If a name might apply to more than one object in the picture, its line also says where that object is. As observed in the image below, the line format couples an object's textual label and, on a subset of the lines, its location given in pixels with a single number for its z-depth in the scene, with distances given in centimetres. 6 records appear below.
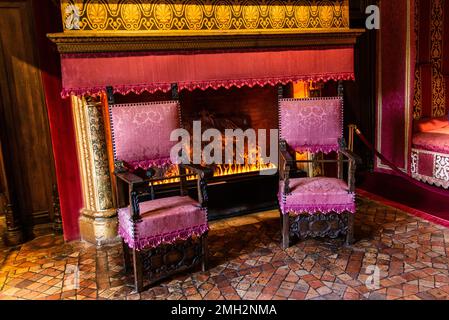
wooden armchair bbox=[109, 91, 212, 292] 295
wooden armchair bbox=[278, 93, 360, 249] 345
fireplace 333
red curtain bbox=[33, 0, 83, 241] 369
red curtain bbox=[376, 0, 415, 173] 475
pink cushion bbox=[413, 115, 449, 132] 492
